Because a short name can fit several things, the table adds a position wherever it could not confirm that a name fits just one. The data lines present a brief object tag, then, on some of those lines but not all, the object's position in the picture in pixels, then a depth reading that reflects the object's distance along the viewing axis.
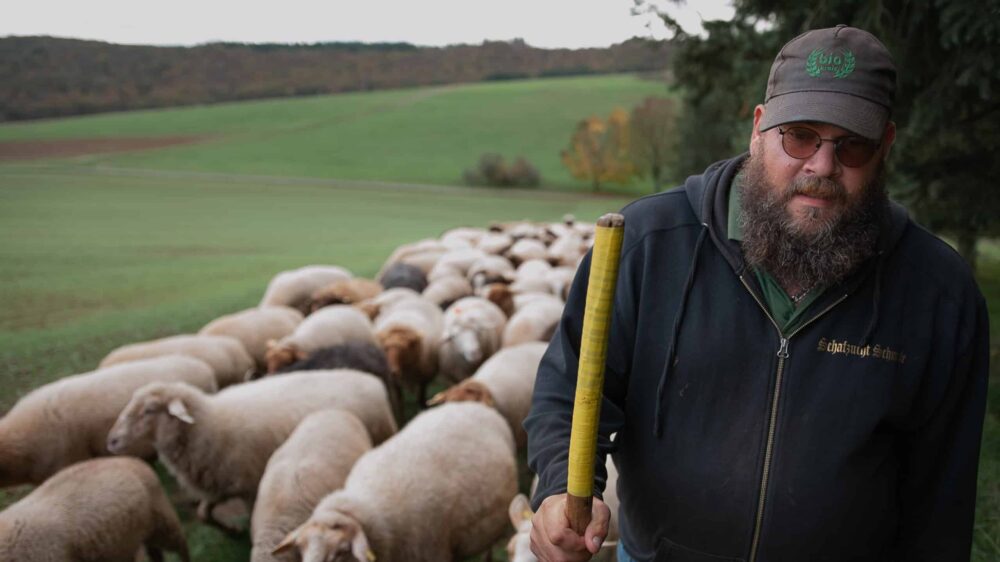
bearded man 1.77
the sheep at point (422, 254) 11.88
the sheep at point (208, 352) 6.70
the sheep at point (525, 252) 12.08
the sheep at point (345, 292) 9.21
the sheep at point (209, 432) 4.66
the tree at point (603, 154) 43.50
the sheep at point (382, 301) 8.66
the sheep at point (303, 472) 3.94
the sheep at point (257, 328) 7.73
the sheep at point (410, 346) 6.80
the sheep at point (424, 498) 3.42
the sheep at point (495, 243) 12.86
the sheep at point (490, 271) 9.81
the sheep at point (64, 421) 4.84
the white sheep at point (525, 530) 3.23
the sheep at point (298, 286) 10.10
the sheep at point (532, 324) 7.34
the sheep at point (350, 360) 6.19
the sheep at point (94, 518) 3.63
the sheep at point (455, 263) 10.73
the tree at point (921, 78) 4.29
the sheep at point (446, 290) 9.57
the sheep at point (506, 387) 5.16
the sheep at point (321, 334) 6.45
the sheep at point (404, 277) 10.52
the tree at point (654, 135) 42.19
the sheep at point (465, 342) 6.96
